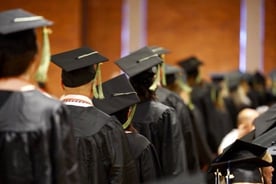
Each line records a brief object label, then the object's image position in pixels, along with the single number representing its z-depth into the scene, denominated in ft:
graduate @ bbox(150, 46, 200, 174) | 30.59
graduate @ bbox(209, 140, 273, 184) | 19.83
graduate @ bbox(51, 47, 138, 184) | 19.68
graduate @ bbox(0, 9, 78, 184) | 15.00
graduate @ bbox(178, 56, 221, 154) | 44.24
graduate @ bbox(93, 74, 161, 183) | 22.65
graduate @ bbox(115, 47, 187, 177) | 25.80
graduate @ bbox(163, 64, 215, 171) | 35.76
